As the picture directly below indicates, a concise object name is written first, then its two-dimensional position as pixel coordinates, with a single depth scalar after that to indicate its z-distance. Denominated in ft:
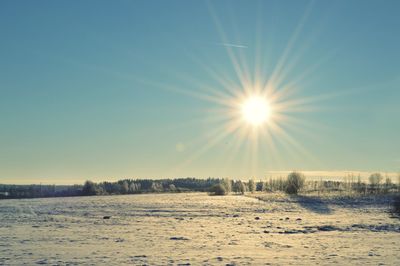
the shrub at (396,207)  176.39
